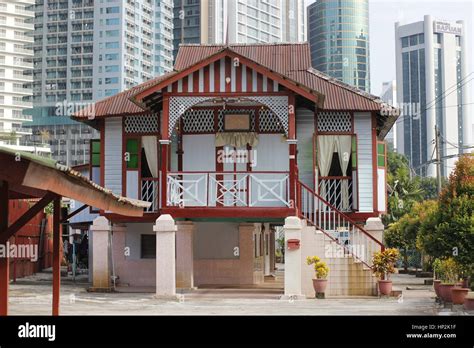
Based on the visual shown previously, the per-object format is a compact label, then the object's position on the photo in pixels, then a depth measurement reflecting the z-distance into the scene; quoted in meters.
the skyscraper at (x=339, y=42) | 191.00
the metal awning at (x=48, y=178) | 9.39
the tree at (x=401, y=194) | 53.75
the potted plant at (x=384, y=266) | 22.95
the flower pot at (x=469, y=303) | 18.81
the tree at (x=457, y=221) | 21.25
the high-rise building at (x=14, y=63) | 148.88
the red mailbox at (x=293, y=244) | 22.75
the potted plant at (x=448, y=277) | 20.34
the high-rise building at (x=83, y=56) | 151.12
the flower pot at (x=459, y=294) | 19.67
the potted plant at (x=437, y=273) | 21.27
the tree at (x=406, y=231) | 37.38
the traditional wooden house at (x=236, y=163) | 23.48
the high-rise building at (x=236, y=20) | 156.88
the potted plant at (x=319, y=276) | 22.91
